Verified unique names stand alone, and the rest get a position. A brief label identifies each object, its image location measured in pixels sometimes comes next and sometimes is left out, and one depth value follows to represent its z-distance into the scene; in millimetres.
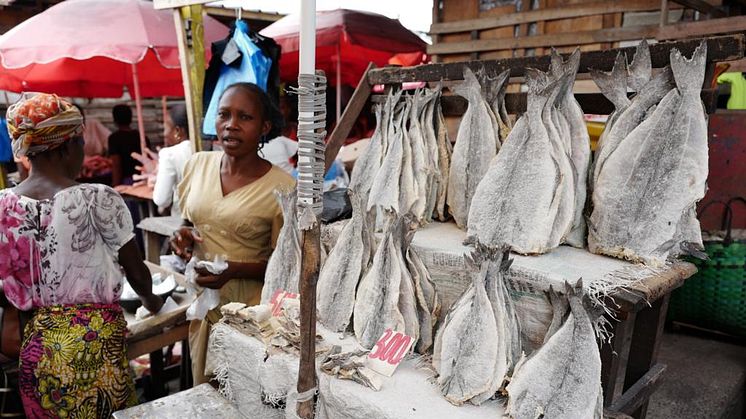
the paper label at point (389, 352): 1638
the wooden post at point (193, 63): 3295
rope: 1294
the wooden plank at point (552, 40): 3900
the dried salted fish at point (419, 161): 2131
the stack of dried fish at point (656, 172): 1547
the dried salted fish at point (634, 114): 1613
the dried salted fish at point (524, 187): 1695
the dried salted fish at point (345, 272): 1852
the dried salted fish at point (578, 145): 1774
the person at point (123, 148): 6391
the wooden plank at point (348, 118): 2553
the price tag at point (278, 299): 2000
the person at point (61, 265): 2057
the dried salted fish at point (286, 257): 2070
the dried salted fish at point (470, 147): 1970
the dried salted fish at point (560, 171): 1691
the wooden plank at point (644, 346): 1958
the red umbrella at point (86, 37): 4637
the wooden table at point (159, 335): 2721
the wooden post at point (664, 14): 3549
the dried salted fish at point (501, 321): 1479
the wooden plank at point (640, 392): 1780
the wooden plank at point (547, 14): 3947
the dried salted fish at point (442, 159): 2211
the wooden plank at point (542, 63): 1504
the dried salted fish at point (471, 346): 1475
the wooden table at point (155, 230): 4227
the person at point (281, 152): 4375
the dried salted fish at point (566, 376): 1354
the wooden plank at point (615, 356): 1564
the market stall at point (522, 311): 1490
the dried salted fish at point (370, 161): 2266
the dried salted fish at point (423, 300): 1768
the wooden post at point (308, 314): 1385
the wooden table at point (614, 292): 1500
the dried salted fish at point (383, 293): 1735
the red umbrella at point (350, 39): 6238
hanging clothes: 3736
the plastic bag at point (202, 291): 2303
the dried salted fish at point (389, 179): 2109
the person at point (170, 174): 4219
